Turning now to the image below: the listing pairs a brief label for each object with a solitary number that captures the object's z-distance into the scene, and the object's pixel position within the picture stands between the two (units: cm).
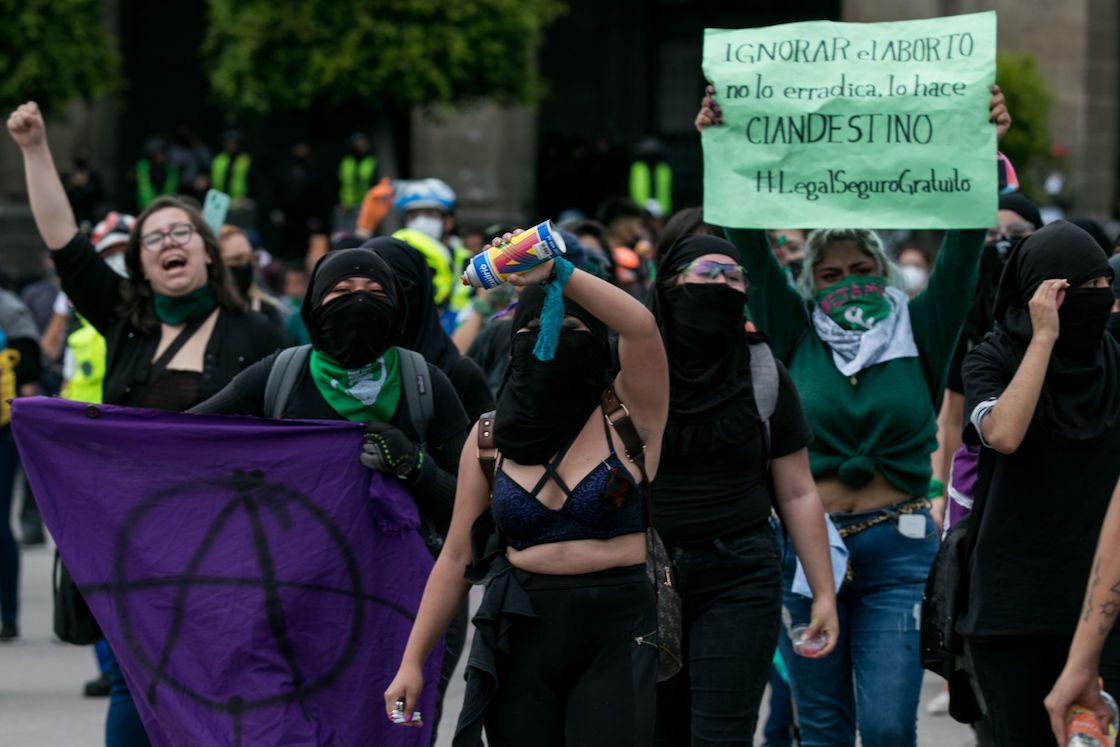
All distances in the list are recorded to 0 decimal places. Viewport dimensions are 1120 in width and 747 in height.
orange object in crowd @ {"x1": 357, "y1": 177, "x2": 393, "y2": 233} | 2119
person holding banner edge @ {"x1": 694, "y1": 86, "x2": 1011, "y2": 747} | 1203
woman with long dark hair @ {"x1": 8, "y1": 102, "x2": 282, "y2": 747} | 1323
